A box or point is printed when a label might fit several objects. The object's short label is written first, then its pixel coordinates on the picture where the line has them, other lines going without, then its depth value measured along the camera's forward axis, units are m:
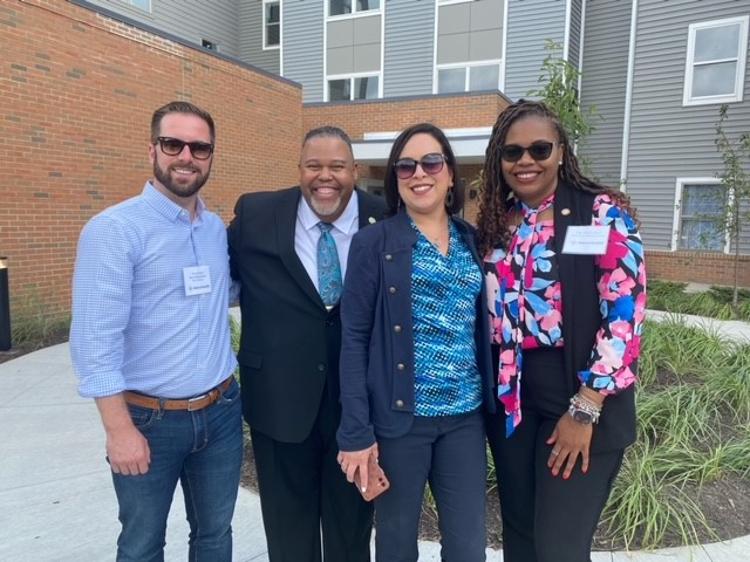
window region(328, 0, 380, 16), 15.82
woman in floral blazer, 1.82
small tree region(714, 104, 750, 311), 10.40
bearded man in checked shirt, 1.81
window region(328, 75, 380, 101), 16.14
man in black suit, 2.24
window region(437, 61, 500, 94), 14.52
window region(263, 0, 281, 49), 18.95
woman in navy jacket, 1.93
